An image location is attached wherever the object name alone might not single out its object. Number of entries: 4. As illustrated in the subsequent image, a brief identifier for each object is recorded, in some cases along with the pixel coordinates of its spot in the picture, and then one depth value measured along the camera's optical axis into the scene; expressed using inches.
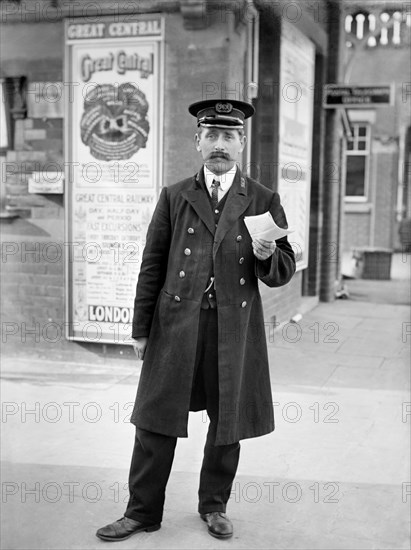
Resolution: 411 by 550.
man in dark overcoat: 132.7
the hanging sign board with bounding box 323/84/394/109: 361.1
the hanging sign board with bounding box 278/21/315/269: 320.5
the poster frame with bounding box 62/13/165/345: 249.0
